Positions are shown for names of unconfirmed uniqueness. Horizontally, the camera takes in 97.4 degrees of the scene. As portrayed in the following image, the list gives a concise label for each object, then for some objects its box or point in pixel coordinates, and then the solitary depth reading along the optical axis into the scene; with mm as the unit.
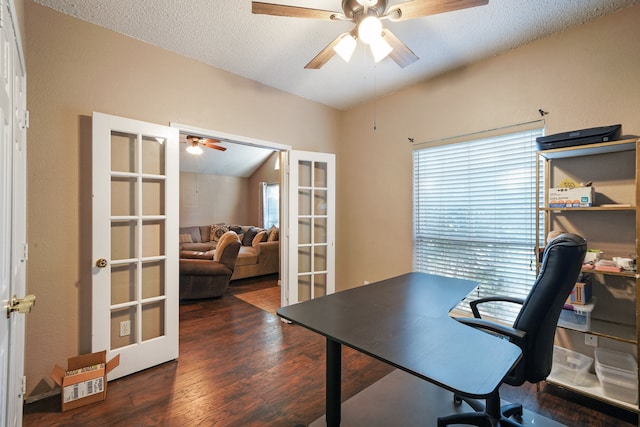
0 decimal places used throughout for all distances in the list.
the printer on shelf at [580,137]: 1824
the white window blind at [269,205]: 7766
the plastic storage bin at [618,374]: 1745
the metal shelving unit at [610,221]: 1793
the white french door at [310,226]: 3297
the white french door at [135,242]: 2086
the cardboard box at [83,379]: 1840
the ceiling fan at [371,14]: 1483
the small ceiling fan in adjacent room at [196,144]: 4780
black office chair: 1261
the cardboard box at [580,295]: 1910
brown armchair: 3918
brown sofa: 5215
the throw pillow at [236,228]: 6901
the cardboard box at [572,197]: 1936
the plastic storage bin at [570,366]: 1949
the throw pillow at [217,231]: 7103
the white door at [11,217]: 999
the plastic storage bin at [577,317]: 1893
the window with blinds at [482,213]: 2439
